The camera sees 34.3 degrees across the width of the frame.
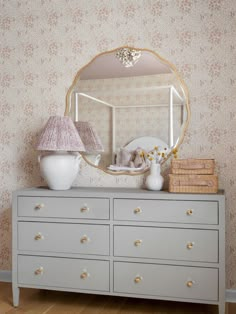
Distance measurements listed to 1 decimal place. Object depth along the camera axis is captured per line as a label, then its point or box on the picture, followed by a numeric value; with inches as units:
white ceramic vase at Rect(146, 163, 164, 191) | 100.5
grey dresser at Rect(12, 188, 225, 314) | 89.3
